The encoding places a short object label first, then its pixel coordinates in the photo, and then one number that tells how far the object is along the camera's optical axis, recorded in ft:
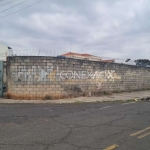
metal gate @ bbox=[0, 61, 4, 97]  46.40
